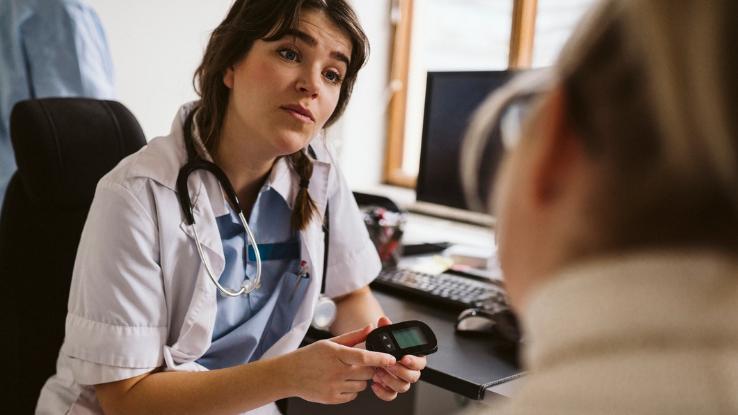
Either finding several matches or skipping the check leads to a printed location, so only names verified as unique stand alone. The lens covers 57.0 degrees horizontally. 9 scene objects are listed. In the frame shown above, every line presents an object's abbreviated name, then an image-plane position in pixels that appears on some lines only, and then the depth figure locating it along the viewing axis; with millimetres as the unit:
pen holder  1578
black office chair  1176
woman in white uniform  992
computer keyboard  1298
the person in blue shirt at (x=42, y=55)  1861
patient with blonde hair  295
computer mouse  1135
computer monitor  1586
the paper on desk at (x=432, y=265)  1531
